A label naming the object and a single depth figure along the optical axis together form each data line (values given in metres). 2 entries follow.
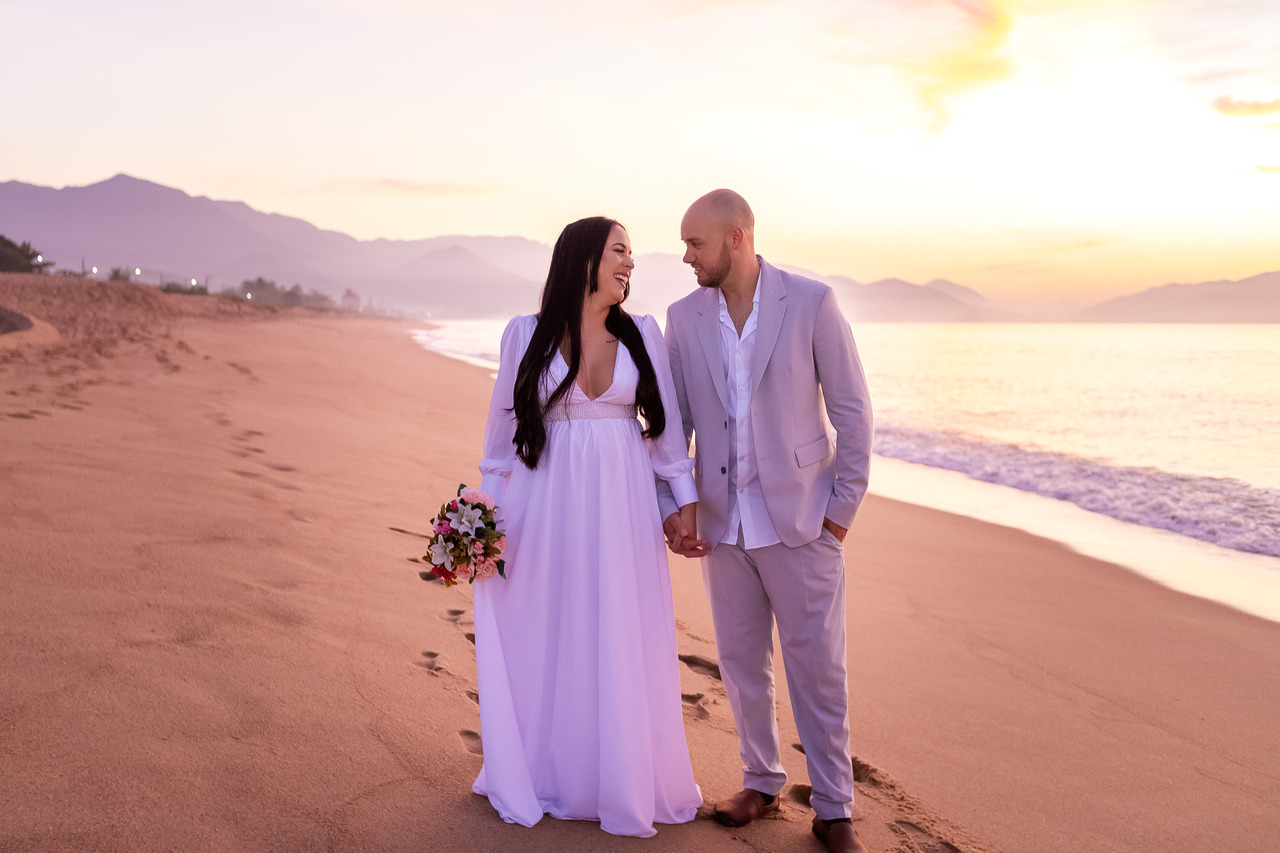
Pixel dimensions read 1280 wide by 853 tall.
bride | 2.87
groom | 2.98
